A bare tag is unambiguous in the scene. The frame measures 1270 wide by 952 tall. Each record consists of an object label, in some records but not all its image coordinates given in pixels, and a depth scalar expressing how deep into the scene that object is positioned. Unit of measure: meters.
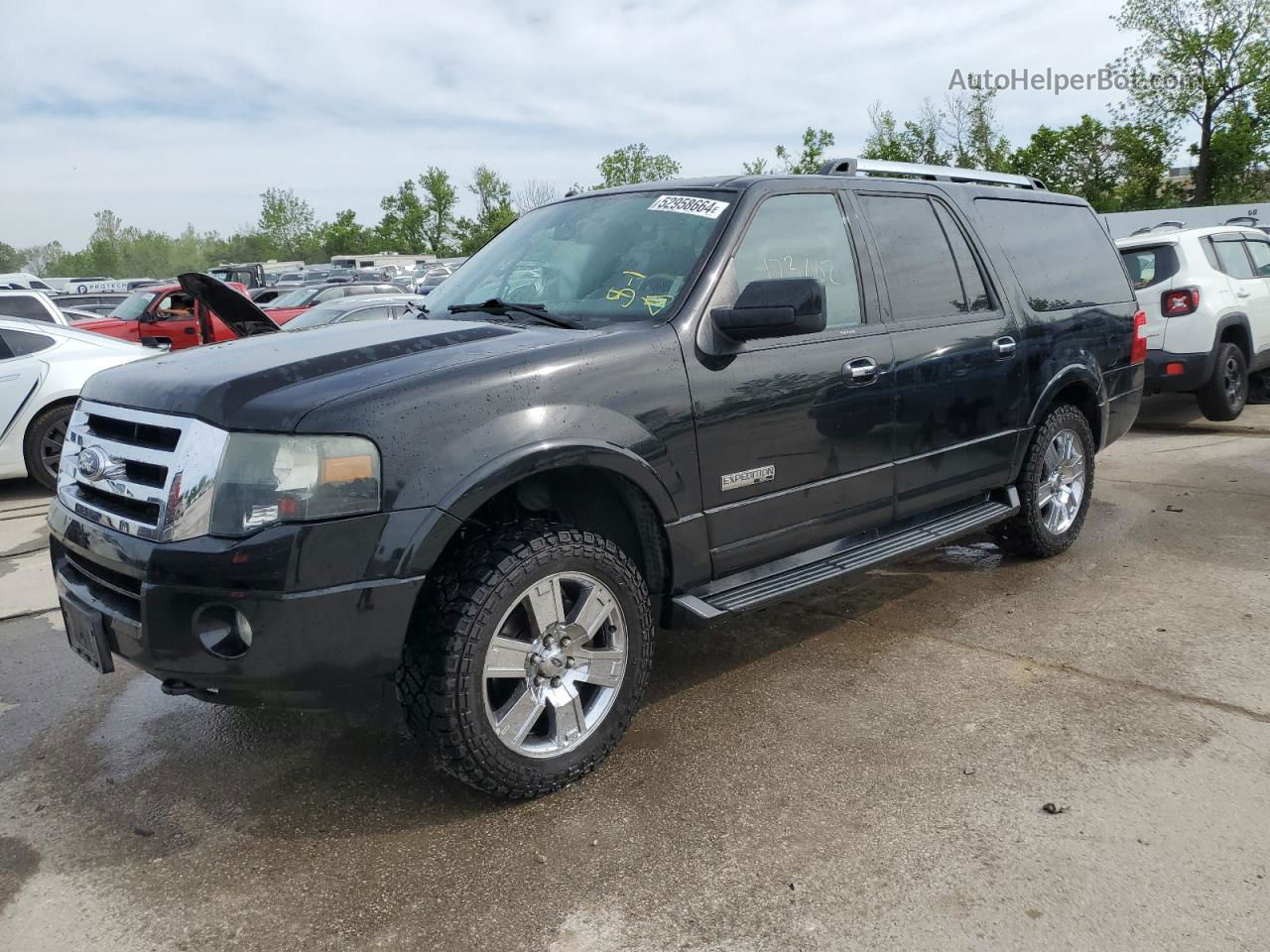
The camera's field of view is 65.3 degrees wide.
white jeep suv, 8.59
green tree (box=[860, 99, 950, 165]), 47.56
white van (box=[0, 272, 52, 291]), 27.30
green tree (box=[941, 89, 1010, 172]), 46.31
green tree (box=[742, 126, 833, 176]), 49.94
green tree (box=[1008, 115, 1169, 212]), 42.31
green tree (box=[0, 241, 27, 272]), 100.38
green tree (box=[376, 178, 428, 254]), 87.00
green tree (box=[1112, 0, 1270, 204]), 38.53
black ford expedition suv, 2.55
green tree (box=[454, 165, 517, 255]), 78.75
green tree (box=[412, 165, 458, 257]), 86.31
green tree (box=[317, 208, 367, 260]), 95.19
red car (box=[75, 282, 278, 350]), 14.84
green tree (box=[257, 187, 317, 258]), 101.75
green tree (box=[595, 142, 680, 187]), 63.38
